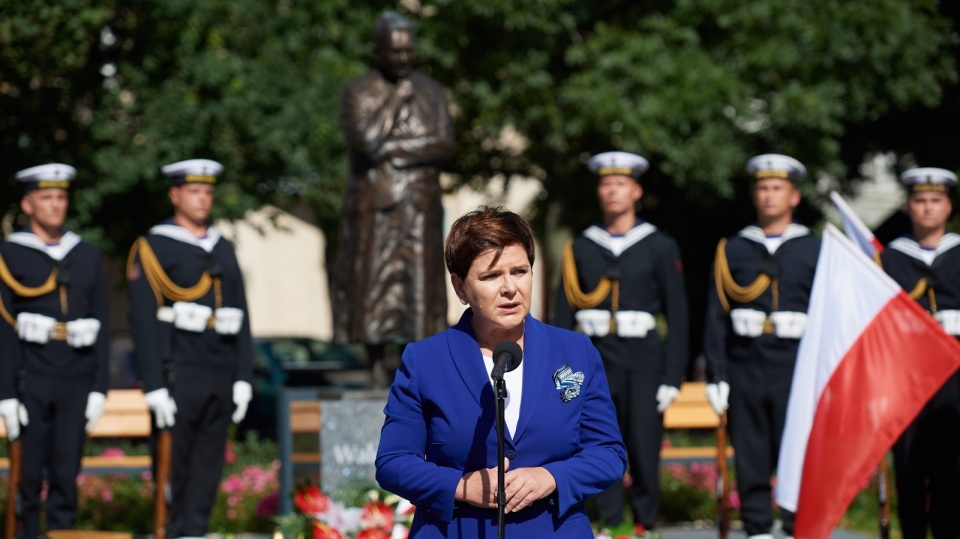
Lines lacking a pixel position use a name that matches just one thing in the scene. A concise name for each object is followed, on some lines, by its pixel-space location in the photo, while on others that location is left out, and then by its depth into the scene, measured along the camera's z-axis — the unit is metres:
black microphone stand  8.46
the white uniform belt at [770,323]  18.31
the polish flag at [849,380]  16.08
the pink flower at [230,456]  26.45
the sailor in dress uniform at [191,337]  18.31
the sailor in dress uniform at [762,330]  18.23
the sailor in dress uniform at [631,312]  18.52
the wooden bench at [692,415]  25.42
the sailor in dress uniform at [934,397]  17.73
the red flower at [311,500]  16.31
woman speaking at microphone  8.93
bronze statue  19.39
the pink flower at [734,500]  24.48
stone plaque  18.45
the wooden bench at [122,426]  24.08
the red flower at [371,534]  15.19
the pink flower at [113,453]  26.28
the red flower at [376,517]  15.71
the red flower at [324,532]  15.66
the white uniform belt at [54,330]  18.47
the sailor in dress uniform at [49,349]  18.34
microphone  8.42
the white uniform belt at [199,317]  18.50
